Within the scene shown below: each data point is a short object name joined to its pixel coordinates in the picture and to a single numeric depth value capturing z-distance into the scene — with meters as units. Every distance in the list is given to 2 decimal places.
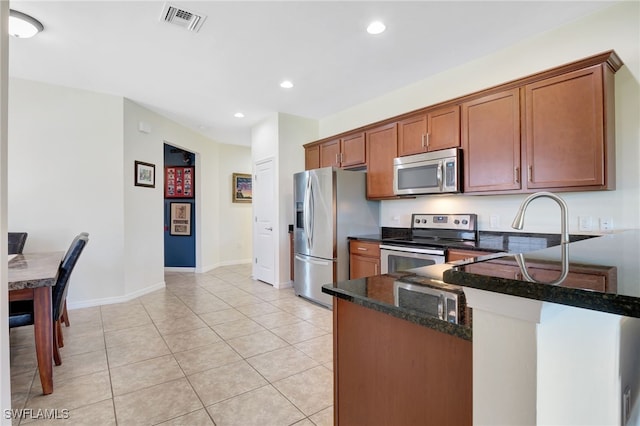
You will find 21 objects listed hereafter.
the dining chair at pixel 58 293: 2.16
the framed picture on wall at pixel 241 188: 6.67
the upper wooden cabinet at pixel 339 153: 4.03
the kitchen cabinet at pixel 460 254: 2.52
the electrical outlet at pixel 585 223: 2.36
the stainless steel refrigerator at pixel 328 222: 3.72
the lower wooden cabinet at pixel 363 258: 3.45
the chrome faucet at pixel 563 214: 0.98
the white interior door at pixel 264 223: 4.86
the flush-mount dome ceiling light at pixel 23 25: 2.32
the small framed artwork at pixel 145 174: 4.27
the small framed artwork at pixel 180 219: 6.16
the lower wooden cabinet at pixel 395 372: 0.84
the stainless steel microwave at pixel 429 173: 2.93
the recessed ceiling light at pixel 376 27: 2.49
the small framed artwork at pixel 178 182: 6.14
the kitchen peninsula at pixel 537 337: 0.52
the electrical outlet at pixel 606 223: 2.27
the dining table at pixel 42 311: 1.91
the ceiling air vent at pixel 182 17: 2.30
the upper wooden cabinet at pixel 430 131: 3.00
